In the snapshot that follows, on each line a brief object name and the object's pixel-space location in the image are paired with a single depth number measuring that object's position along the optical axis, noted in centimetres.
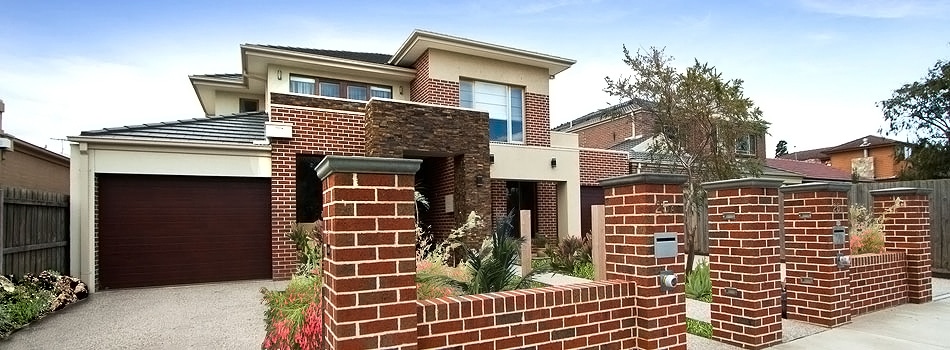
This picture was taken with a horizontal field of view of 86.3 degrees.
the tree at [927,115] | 2172
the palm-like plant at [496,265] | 542
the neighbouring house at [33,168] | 1359
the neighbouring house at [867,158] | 3556
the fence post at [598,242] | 653
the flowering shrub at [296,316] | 402
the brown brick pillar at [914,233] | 765
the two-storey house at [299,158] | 982
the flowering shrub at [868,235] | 843
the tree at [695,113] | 935
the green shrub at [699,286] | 788
